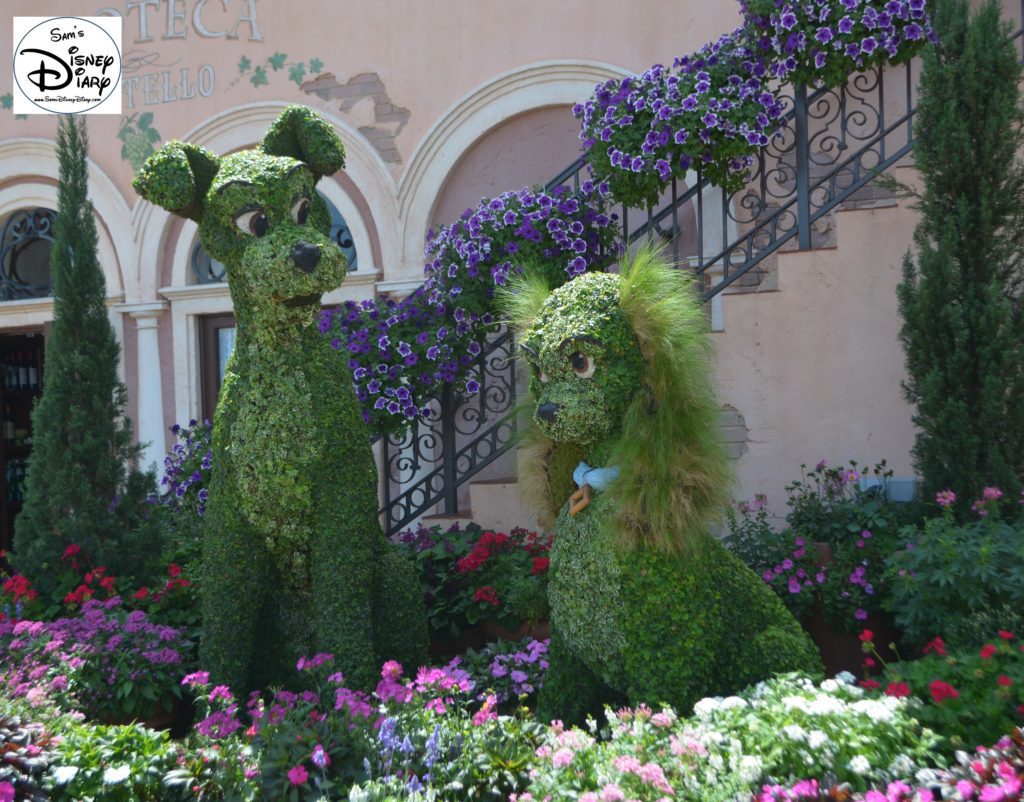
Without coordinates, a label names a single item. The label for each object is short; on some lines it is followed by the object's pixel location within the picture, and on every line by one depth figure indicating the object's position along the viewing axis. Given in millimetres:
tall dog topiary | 3070
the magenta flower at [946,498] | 3668
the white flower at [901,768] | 2176
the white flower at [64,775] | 2462
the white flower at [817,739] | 2186
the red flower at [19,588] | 4270
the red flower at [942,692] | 2369
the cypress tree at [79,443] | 4703
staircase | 4789
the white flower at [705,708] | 2441
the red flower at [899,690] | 2457
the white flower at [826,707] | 2281
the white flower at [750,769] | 2170
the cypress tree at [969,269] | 3982
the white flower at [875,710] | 2266
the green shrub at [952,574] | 3182
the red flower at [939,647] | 2773
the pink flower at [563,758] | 2320
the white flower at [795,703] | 2320
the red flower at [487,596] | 4031
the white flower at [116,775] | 2490
